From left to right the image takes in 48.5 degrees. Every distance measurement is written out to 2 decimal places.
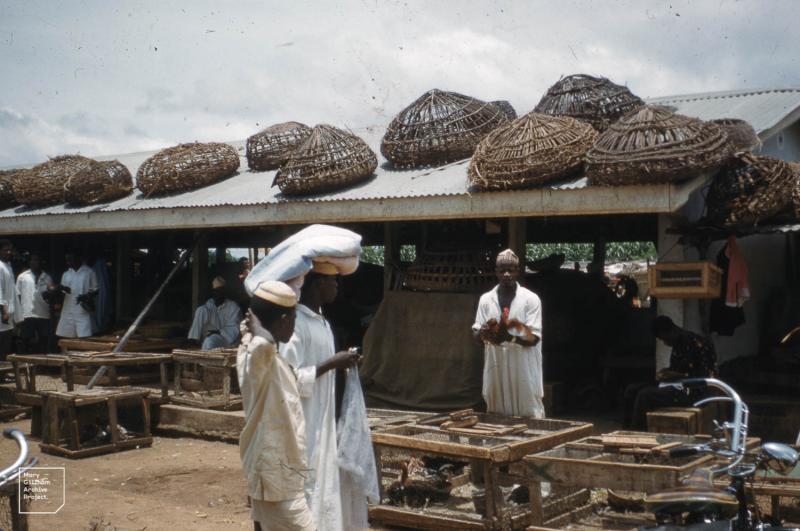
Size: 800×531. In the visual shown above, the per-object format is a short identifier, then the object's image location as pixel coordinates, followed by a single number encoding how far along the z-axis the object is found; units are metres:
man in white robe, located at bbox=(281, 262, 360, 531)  4.22
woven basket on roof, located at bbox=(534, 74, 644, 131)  10.07
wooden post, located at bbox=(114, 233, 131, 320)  15.45
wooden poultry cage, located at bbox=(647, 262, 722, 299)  7.77
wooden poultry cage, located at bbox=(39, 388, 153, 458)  8.95
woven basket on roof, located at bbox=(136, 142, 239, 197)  12.84
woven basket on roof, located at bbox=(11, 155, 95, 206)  14.30
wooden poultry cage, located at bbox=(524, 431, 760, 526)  5.15
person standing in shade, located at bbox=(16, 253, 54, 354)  14.28
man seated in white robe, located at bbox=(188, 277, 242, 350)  12.27
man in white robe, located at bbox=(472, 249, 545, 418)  7.20
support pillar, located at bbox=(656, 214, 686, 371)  8.36
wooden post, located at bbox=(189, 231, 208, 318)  13.17
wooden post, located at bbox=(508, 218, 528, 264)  9.52
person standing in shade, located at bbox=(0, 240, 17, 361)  11.05
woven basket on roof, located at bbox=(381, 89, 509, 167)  10.66
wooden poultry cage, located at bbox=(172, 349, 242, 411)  9.83
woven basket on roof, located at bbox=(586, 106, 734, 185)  7.48
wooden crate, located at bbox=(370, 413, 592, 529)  5.75
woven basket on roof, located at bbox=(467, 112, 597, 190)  8.34
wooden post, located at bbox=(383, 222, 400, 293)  10.99
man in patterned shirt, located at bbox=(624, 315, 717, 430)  7.68
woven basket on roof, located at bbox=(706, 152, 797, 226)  7.92
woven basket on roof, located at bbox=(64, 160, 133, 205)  13.58
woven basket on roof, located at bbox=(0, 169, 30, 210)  15.38
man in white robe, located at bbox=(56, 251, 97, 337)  14.30
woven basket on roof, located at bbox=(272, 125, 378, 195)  10.40
